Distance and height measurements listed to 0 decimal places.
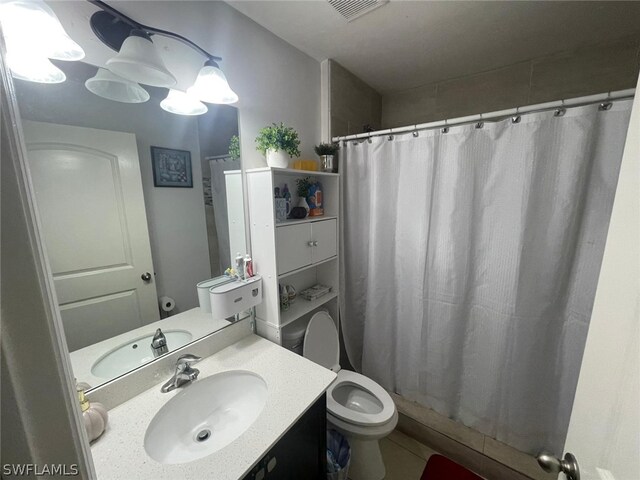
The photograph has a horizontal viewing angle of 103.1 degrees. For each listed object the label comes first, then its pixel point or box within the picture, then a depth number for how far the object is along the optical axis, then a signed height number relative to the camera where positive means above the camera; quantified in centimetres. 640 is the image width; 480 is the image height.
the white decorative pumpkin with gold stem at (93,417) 74 -64
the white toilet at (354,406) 126 -110
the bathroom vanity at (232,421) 71 -73
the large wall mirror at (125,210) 78 -4
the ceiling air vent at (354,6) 113 +86
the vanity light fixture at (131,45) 83 +52
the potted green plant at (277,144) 123 +26
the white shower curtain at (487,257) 112 -33
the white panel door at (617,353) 40 -28
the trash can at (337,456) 119 -125
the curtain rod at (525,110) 98 +38
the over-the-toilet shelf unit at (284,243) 123 -24
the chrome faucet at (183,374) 97 -68
